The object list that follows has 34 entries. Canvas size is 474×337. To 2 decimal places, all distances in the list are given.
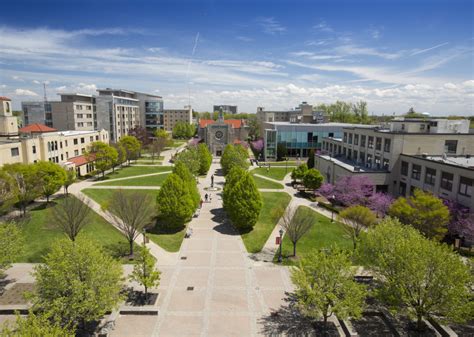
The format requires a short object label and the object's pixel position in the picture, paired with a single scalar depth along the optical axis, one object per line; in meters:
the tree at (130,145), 75.31
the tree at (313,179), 49.41
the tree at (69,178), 44.66
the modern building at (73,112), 79.75
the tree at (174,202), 33.12
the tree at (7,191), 33.00
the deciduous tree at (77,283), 16.22
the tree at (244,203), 33.53
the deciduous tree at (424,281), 16.11
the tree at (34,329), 12.22
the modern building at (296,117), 97.36
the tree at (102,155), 58.09
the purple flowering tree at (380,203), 36.41
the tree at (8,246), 21.06
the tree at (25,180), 36.88
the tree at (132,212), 28.48
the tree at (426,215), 28.52
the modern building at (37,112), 78.94
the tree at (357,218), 29.39
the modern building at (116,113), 91.81
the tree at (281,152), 84.88
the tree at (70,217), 28.07
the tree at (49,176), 39.69
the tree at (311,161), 66.45
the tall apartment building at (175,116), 163.38
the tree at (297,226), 28.45
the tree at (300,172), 54.34
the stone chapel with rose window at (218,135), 95.25
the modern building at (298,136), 84.94
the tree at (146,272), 20.38
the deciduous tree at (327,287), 16.77
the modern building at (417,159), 34.03
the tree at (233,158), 59.16
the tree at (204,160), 66.31
